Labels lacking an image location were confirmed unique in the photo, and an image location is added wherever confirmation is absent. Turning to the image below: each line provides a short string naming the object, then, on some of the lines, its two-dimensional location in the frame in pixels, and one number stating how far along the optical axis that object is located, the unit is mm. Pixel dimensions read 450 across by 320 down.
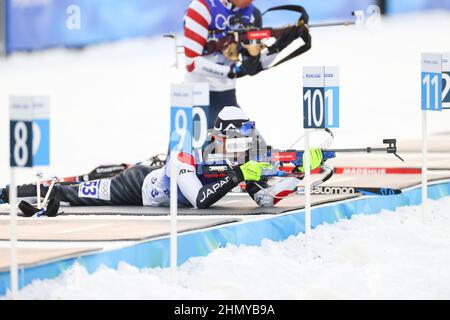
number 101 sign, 11648
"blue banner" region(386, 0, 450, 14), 23187
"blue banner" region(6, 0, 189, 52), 24187
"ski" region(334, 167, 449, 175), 17844
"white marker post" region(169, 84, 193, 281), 9586
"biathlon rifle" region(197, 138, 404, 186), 13219
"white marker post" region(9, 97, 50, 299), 8516
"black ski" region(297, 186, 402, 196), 14773
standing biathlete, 16281
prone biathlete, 13133
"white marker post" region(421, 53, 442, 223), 13750
